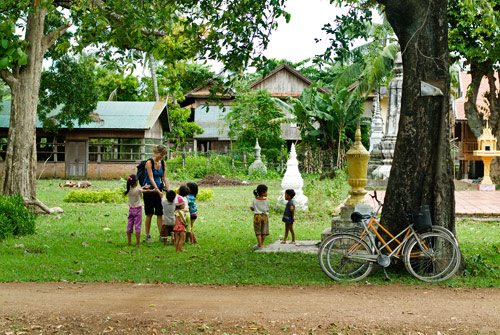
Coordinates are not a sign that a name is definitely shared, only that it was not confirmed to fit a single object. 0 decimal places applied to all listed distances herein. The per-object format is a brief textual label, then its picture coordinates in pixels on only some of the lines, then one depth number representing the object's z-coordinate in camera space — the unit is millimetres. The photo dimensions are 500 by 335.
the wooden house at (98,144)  32594
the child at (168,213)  9867
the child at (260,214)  9586
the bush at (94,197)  18734
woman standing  10094
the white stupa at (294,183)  15445
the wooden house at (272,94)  40594
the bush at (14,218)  10971
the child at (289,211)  10073
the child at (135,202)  9969
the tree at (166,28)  9664
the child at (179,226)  9501
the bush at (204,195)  19164
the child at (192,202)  10344
